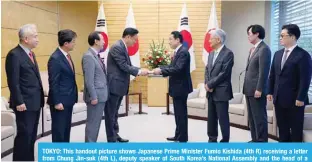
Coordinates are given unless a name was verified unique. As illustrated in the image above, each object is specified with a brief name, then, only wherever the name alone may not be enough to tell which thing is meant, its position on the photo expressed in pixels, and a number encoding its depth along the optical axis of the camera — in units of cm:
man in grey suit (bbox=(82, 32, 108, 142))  338
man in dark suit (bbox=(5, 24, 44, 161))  286
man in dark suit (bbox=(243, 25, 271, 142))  367
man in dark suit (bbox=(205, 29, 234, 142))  376
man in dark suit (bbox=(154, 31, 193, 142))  400
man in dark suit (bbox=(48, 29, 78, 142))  311
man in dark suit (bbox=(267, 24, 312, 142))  330
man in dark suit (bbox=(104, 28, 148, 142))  395
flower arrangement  711
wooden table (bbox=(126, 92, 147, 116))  684
